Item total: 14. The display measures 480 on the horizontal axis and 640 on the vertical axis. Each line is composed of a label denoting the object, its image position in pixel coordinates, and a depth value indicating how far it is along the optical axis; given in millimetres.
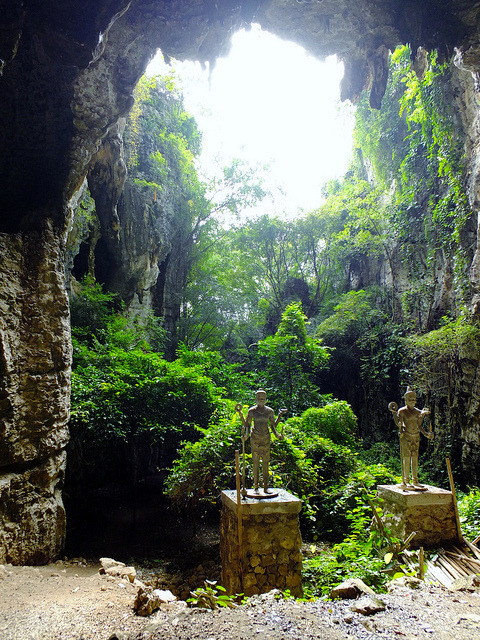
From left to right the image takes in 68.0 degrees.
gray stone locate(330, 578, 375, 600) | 3135
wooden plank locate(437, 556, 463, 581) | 3737
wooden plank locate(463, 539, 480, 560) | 4171
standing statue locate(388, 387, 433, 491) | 4973
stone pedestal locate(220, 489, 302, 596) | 4160
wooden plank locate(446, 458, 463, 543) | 4512
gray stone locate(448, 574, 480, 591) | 3264
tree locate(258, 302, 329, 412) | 11528
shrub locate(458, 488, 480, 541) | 4949
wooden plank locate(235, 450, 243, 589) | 4020
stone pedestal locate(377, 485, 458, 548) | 4496
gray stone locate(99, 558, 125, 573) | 4403
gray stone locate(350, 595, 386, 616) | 2795
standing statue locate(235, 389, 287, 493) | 4598
